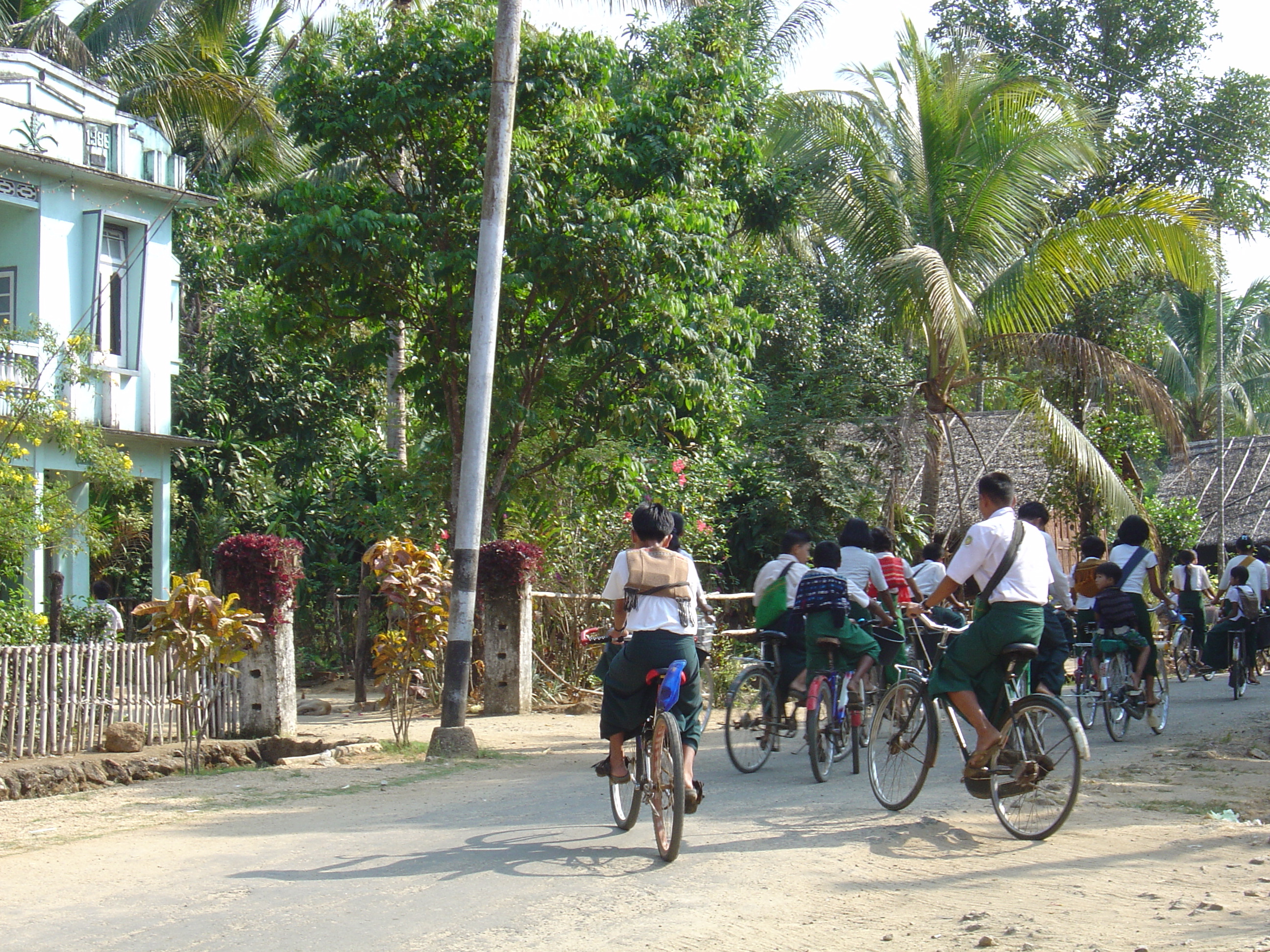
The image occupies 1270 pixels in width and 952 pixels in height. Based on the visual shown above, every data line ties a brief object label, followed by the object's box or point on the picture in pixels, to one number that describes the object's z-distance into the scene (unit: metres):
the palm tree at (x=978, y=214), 17.23
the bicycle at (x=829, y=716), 8.48
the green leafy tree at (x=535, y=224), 13.18
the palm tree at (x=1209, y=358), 36.91
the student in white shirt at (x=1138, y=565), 10.77
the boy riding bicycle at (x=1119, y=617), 10.55
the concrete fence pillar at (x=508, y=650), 14.17
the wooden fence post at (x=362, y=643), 15.25
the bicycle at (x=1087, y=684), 10.93
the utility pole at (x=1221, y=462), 22.78
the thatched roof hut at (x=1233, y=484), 26.03
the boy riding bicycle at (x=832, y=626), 8.65
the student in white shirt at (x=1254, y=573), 15.42
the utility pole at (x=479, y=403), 10.48
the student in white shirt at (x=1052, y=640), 9.30
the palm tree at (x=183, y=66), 20.61
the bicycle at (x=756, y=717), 9.30
